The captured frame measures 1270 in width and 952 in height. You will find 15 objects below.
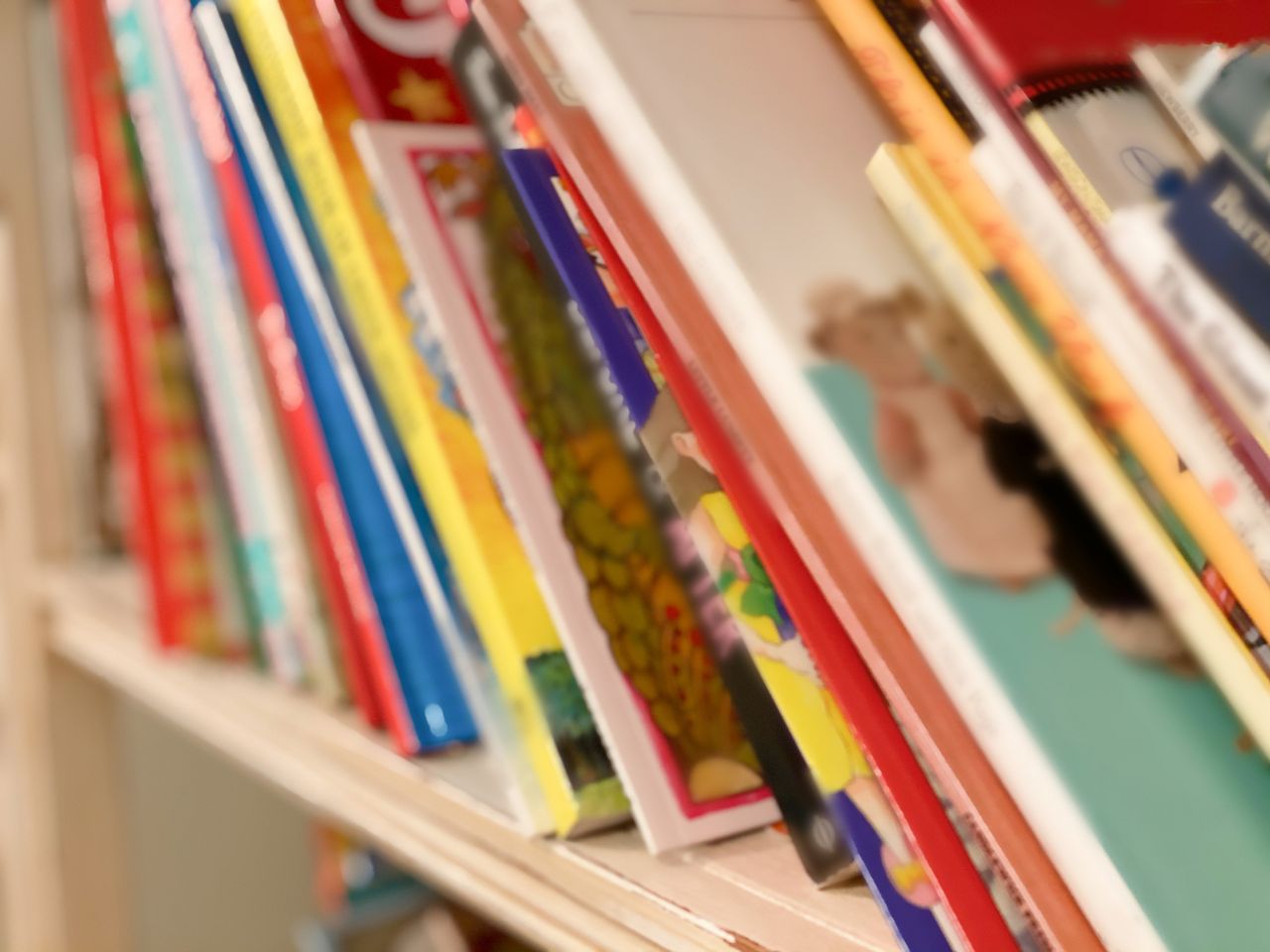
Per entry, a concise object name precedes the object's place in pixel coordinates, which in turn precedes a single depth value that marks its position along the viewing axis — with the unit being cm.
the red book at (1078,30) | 27
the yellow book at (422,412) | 38
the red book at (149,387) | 61
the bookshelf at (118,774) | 33
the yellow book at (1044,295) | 26
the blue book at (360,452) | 44
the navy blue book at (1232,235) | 22
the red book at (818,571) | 25
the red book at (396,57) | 45
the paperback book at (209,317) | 54
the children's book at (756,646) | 29
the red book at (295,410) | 47
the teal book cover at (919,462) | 24
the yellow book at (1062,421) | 26
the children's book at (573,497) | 36
